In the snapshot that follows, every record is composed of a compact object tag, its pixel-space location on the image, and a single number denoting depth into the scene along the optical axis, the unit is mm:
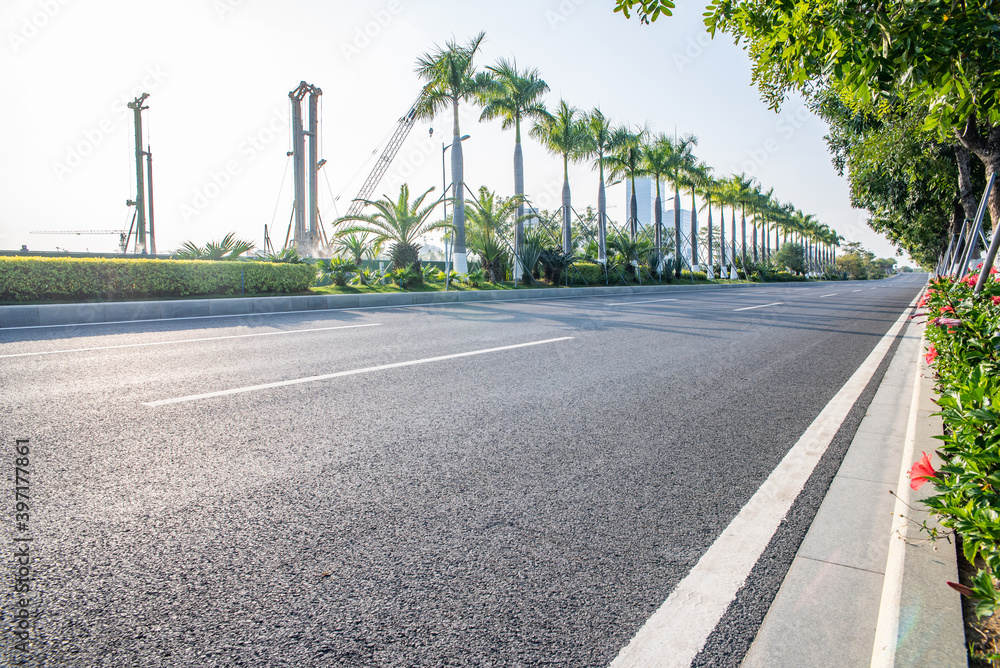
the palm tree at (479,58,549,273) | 26344
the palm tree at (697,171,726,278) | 47388
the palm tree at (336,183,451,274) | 21953
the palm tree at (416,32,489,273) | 23922
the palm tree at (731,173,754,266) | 55906
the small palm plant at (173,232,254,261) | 16125
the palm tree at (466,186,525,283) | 24953
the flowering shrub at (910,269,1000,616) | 1601
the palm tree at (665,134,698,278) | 41781
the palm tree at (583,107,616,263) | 32575
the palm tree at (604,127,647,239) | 34188
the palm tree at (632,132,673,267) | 39438
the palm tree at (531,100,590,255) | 29938
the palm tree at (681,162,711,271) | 44791
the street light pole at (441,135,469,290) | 20188
